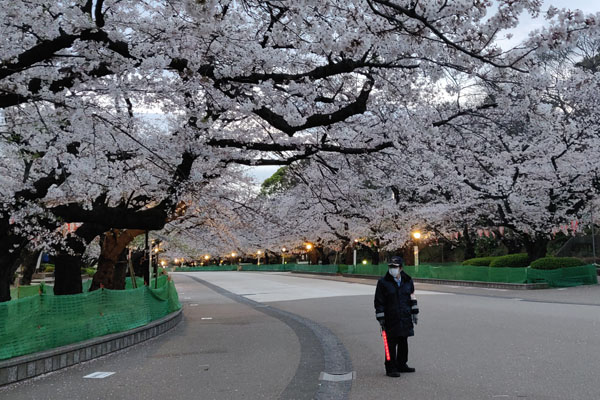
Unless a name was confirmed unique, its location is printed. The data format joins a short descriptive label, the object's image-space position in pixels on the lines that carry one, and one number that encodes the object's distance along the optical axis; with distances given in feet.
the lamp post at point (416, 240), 109.29
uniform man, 22.88
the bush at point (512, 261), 88.79
